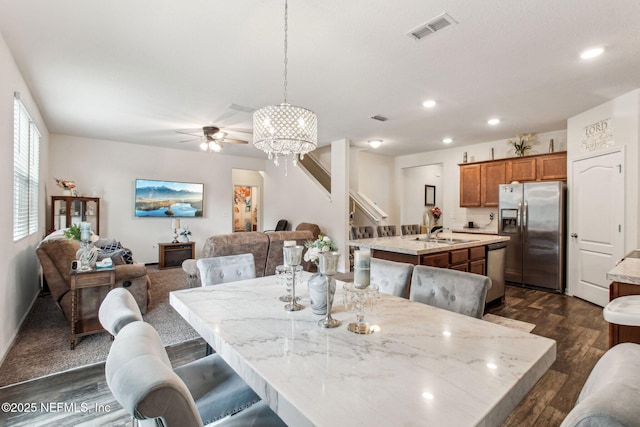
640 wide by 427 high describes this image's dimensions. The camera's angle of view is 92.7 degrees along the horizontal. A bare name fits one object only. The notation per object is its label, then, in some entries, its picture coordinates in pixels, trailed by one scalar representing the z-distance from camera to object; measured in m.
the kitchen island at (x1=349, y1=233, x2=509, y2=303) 3.24
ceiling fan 5.25
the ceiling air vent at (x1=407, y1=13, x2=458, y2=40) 2.26
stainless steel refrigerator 4.70
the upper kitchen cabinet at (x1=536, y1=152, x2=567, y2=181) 5.09
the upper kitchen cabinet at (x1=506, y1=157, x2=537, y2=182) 5.46
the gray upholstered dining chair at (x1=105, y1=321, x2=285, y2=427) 0.65
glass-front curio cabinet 5.73
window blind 3.23
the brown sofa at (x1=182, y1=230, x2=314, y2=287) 4.11
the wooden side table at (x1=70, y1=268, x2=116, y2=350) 2.83
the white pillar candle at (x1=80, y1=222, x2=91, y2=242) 2.90
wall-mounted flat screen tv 6.89
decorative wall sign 4.03
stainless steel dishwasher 3.96
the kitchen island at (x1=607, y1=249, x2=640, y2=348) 1.85
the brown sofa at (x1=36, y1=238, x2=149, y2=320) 3.05
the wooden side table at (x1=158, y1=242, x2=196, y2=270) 6.52
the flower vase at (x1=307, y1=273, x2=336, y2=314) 1.50
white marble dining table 0.81
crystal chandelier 2.46
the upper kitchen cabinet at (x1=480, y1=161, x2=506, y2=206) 5.93
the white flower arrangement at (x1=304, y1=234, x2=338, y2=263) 1.50
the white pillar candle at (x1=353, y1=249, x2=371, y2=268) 1.34
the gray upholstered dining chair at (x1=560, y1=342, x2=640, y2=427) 0.54
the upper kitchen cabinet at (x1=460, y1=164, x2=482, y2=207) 6.30
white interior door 3.93
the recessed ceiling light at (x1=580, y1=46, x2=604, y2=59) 2.67
